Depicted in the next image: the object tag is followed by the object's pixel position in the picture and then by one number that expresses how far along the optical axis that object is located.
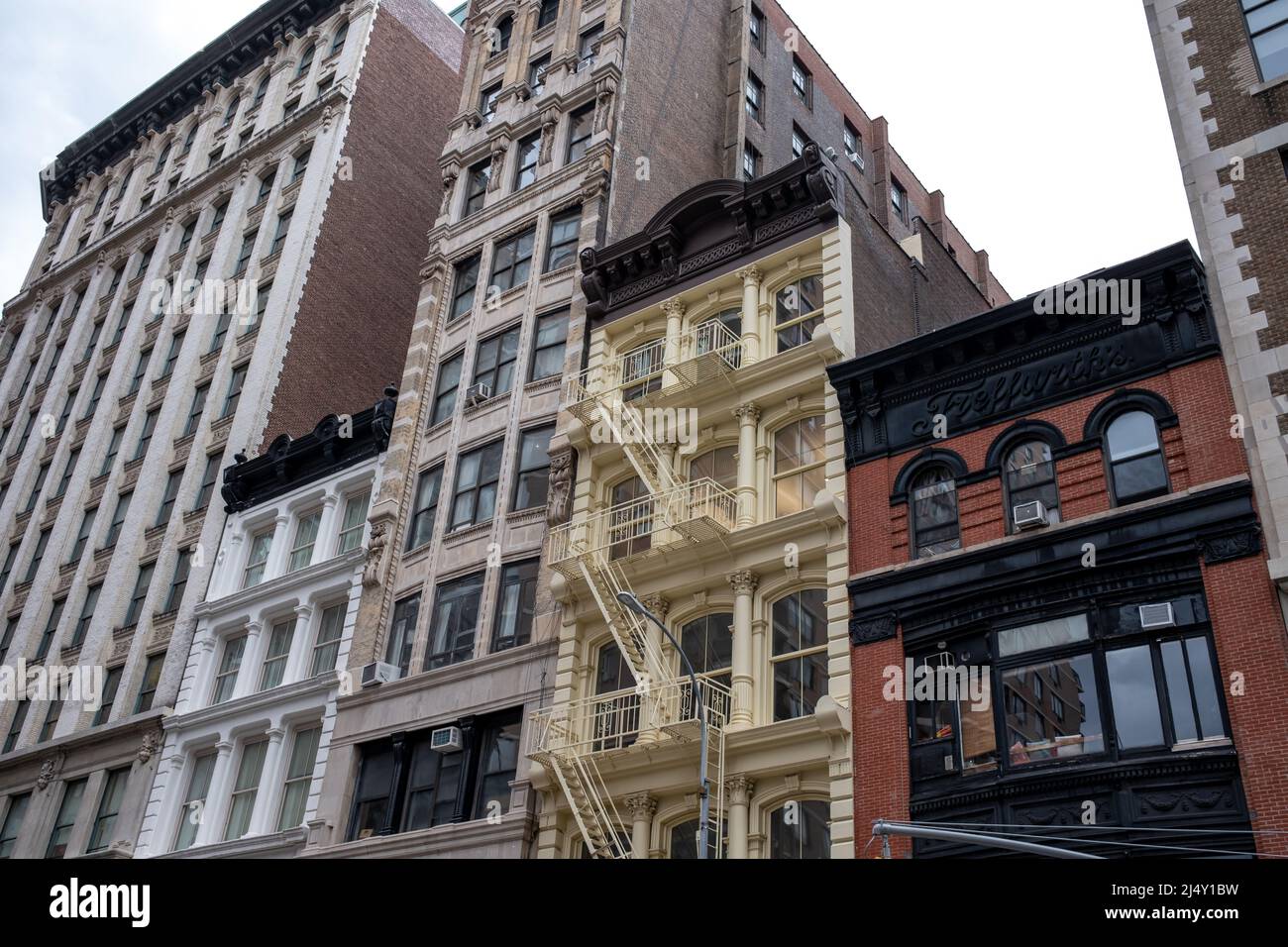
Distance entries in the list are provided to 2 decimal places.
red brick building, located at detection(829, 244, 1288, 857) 18.33
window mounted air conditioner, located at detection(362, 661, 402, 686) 31.02
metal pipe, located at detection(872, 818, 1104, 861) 14.91
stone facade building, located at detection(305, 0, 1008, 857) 29.22
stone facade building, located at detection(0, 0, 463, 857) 40.00
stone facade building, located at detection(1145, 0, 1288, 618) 19.50
